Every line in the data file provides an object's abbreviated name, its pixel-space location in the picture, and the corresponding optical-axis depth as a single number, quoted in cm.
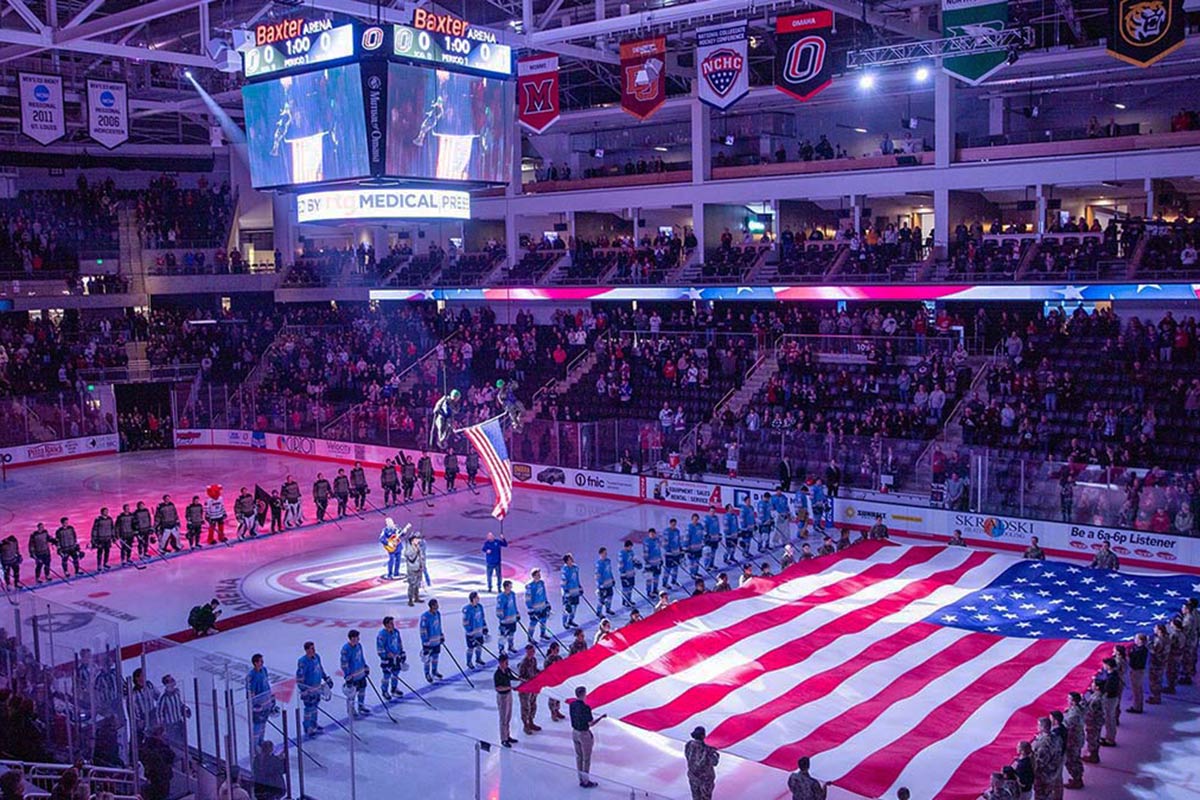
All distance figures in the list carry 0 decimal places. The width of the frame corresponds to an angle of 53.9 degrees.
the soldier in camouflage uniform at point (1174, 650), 1590
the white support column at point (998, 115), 3894
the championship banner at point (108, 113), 2752
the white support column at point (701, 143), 4006
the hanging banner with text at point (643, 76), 2673
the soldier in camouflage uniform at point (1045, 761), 1209
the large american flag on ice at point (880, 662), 1296
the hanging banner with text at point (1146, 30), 2103
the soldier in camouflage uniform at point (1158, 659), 1554
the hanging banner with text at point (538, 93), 2848
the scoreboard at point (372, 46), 1886
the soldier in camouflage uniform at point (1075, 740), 1308
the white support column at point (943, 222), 3491
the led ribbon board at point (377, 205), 2105
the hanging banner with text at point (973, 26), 2230
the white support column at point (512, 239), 4588
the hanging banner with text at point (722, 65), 2608
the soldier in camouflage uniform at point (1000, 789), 1107
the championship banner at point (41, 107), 2631
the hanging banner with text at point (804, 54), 2484
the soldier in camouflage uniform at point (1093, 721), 1375
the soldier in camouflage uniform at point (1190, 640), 1623
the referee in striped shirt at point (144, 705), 1334
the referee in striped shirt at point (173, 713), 1306
